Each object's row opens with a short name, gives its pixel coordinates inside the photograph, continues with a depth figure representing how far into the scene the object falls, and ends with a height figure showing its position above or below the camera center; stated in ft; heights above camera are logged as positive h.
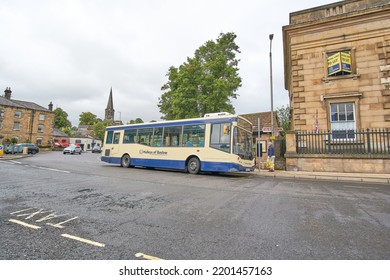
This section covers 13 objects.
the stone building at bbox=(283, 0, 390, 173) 39.68 +16.57
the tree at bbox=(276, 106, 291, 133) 121.70 +25.52
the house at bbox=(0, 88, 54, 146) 138.51 +21.76
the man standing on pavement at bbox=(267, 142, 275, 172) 41.50 +0.09
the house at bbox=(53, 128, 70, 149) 172.40 +11.53
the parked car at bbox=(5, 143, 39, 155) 101.39 +1.33
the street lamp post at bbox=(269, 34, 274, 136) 49.44 +24.81
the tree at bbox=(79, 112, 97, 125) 306.68 +50.82
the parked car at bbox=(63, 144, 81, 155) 109.19 +1.25
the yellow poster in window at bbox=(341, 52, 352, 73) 44.06 +21.08
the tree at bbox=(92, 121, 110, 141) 259.60 +29.38
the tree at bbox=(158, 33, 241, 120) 66.77 +25.46
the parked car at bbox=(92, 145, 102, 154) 146.82 +2.51
